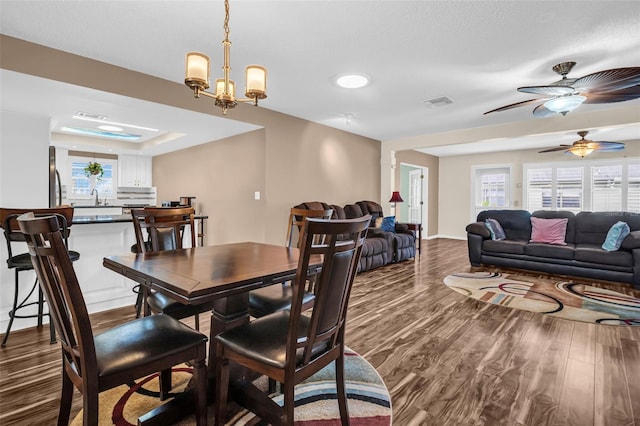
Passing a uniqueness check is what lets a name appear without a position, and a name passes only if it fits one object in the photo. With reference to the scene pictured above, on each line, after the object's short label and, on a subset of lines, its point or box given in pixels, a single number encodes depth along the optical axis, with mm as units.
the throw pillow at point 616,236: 4324
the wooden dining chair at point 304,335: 1207
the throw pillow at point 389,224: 5952
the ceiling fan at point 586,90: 2391
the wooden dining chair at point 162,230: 2016
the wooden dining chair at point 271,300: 1960
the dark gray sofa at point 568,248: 4234
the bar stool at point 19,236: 2301
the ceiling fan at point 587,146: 5078
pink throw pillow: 5016
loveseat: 4926
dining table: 1273
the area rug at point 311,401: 1622
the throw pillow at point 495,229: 5398
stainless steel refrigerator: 3569
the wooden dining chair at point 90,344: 1117
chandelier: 1860
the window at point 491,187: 8305
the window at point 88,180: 6973
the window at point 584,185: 6793
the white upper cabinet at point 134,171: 7406
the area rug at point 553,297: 3145
